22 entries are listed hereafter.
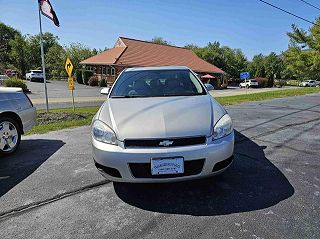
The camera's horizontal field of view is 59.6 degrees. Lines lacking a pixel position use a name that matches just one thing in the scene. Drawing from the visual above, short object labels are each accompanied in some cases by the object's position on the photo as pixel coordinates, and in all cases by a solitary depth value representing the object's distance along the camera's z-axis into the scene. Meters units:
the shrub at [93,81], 36.62
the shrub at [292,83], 70.69
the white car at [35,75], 38.53
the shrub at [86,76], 37.97
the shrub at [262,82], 53.36
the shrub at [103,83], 35.72
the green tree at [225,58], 65.19
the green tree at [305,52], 34.71
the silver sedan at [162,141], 2.89
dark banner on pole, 9.57
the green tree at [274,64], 81.81
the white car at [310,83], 59.87
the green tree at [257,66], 68.38
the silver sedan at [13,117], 4.82
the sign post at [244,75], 25.47
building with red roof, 36.31
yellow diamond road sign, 10.50
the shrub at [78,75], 39.22
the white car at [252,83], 49.50
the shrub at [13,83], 21.77
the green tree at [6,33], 74.50
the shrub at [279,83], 57.66
